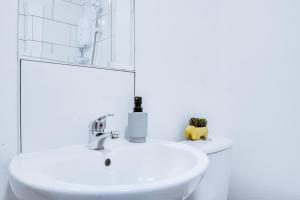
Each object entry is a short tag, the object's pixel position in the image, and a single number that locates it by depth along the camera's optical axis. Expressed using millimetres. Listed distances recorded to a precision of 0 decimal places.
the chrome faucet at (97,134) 724
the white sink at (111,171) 408
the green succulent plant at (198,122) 1072
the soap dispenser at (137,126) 823
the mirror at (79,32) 707
